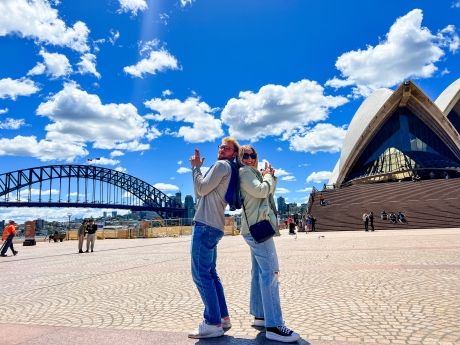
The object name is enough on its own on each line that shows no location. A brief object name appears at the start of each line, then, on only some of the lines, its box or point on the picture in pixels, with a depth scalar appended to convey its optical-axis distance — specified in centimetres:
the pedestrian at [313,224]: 3047
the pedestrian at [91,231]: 1670
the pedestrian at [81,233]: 1634
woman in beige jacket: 336
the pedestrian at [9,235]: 1587
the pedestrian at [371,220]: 2656
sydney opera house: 5634
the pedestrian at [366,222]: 2633
